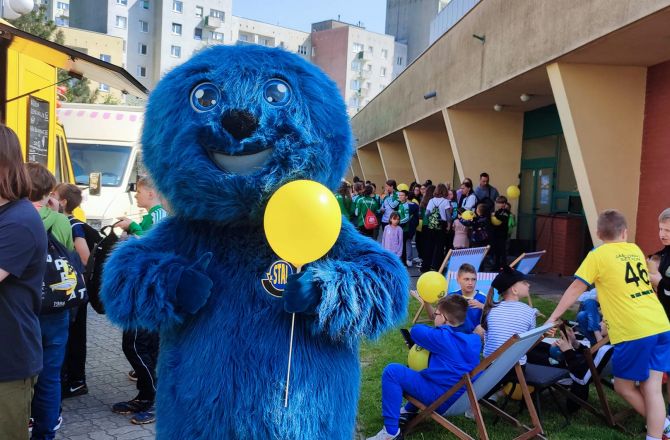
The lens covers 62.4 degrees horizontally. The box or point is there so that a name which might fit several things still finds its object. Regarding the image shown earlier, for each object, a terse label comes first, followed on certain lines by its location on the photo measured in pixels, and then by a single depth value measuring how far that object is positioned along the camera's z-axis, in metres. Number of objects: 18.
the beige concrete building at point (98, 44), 42.12
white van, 9.66
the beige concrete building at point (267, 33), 60.75
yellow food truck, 5.89
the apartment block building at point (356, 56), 65.31
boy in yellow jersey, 3.82
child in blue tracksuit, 3.78
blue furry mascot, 2.05
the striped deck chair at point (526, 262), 7.57
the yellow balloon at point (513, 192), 12.41
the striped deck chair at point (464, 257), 7.33
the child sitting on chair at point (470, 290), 5.29
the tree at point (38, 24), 20.81
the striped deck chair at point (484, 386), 3.61
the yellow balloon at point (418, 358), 4.13
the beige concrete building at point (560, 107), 7.64
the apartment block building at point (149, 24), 51.03
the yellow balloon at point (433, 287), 5.51
